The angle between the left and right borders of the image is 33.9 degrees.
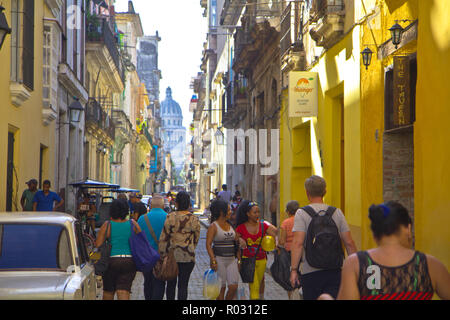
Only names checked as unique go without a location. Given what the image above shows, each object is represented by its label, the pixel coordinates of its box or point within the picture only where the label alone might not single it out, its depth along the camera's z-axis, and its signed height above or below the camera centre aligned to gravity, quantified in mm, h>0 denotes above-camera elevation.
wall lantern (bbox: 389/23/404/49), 10609 +2106
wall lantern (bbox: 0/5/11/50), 8815 +1807
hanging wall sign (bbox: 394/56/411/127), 10867 +1315
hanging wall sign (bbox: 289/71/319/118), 16562 +1935
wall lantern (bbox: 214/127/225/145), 41369 +2369
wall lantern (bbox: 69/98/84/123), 19391 +1779
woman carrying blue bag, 7750 -853
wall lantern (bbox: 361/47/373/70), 12273 +2058
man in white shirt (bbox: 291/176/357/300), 6273 -707
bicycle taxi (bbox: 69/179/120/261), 19047 -808
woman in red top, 8680 -645
